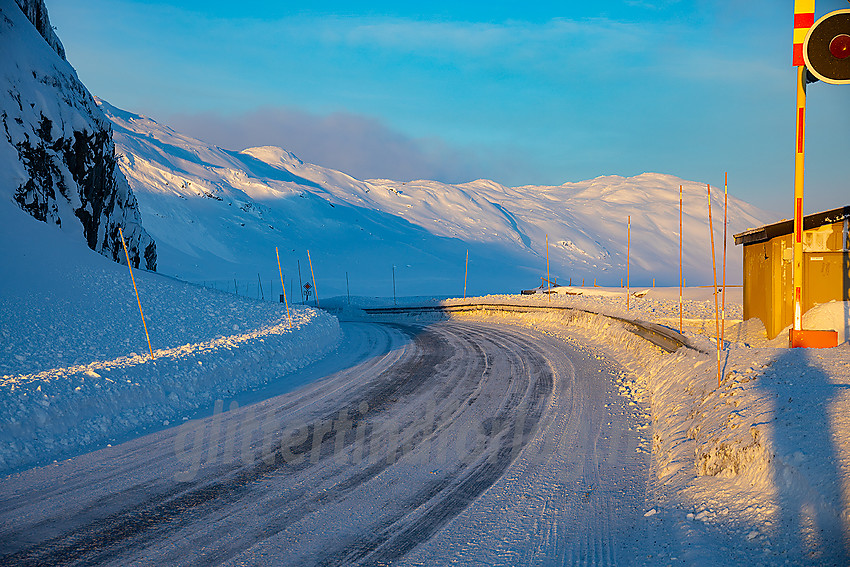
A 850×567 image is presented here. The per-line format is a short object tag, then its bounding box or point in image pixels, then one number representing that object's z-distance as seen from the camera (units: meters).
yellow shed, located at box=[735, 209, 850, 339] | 14.12
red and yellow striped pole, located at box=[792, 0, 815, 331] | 9.67
